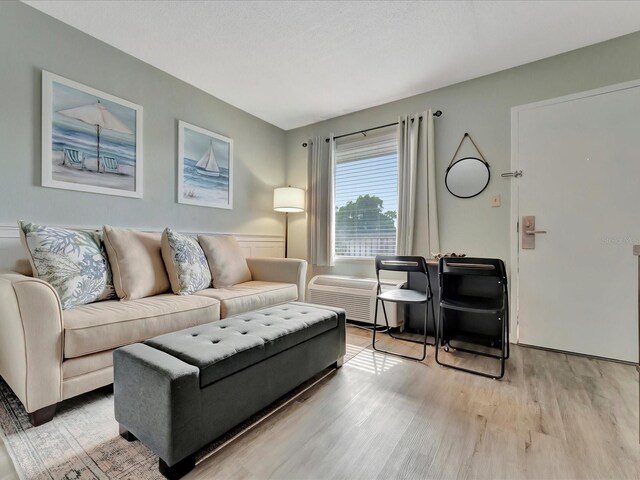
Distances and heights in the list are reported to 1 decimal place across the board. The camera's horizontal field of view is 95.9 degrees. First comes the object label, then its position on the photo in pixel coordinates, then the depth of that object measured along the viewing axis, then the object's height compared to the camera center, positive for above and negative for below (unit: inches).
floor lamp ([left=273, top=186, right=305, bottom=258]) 138.3 +19.0
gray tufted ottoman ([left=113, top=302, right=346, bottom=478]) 40.1 -22.9
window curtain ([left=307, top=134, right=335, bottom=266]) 139.5 +18.4
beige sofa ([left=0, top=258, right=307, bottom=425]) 50.1 -19.4
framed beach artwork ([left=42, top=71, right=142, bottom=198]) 78.4 +28.8
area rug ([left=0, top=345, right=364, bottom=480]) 41.6 -33.8
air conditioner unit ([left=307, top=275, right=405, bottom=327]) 108.8 -23.0
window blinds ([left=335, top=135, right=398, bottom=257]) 126.8 +19.6
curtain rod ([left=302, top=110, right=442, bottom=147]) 112.1 +49.3
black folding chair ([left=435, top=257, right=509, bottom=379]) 77.8 -17.6
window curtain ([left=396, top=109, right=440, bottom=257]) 111.2 +22.2
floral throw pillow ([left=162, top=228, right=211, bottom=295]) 85.6 -8.0
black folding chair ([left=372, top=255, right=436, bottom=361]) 86.9 -11.3
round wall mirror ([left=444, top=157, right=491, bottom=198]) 103.6 +23.3
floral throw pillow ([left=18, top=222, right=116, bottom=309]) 63.2 -6.2
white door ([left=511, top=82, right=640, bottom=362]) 82.5 +6.8
